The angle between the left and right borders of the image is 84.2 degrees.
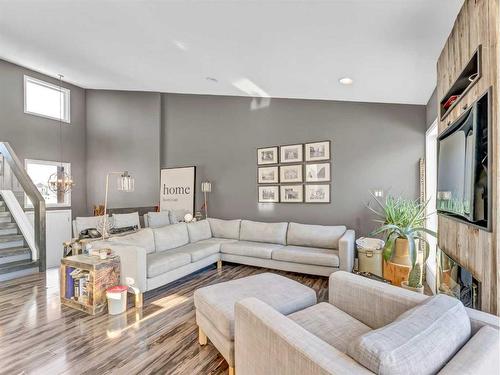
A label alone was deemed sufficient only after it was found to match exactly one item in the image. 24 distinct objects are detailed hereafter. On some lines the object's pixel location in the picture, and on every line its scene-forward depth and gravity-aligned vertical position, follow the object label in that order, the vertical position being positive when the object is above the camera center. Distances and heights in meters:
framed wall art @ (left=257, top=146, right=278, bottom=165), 5.51 +0.65
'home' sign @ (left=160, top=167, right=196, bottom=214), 6.44 -0.03
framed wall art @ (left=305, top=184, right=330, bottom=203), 4.98 -0.10
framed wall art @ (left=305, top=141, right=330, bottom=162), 4.97 +0.68
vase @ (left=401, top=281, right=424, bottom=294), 2.35 -0.86
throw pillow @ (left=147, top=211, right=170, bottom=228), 5.48 -0.65
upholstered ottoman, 1.90 -0.87
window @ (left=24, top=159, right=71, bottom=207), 6.44 +0.26
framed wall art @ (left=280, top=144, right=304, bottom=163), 5.24 +0.66
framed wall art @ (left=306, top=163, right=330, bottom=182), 4.98 +0.28
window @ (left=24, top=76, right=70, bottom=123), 6.39 +2.13
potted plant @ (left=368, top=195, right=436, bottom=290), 2.61 -0.51
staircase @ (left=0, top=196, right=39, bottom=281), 4.16 -1.04
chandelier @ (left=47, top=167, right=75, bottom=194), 6.44 +0.11
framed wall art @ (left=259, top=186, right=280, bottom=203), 5.50 -0.13
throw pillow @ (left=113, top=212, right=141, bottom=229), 5.28 -0.66
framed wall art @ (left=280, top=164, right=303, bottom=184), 5.26 +0.28
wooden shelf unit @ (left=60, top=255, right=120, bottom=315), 2.91 -1.00
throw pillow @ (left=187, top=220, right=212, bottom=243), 4.76 -0.78
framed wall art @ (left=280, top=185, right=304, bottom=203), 5.25 -0.11
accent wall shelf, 1.57 +0.73
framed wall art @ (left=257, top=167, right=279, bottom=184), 5.50 +0.25
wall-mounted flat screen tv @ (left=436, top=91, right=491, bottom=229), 1.45 +0.13
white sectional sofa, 3.33 -0.93
